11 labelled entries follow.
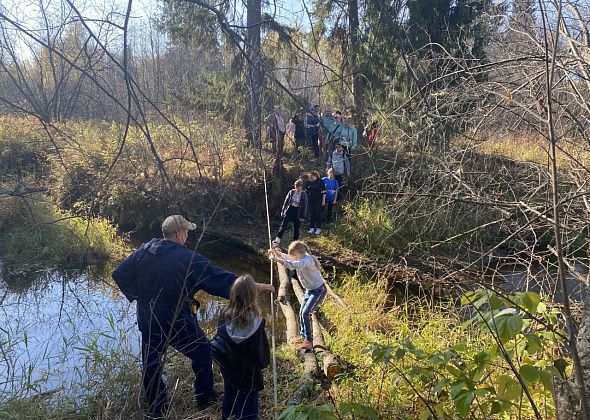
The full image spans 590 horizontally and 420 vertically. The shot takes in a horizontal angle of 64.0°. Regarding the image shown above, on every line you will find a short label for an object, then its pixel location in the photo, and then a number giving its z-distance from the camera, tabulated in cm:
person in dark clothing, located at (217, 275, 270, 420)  353
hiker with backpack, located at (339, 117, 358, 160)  1099
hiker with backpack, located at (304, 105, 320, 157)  1420
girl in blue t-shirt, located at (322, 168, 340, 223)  1118
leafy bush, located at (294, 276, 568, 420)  191
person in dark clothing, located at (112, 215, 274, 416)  389
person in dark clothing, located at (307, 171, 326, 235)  1130
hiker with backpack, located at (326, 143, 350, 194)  1139
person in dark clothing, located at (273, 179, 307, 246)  1034
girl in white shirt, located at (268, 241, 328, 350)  559
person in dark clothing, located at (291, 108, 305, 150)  1409
